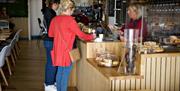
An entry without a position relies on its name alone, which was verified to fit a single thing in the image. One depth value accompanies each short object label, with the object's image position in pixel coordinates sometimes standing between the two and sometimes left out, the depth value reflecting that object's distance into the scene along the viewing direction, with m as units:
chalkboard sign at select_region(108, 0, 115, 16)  7.36
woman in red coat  3.82
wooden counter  2.78
